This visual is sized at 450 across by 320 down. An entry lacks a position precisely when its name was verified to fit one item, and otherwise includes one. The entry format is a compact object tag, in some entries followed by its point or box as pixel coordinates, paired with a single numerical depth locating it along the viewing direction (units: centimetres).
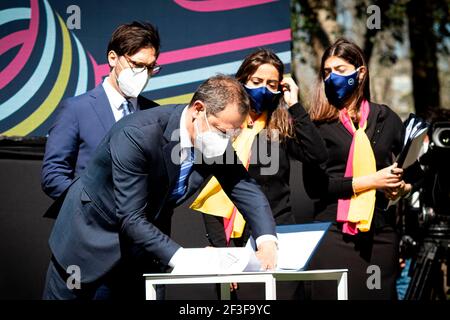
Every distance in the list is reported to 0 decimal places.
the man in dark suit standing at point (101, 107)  956
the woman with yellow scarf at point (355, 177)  1041
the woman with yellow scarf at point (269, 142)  1023
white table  739
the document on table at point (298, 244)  814
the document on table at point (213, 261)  746
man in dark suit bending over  785
